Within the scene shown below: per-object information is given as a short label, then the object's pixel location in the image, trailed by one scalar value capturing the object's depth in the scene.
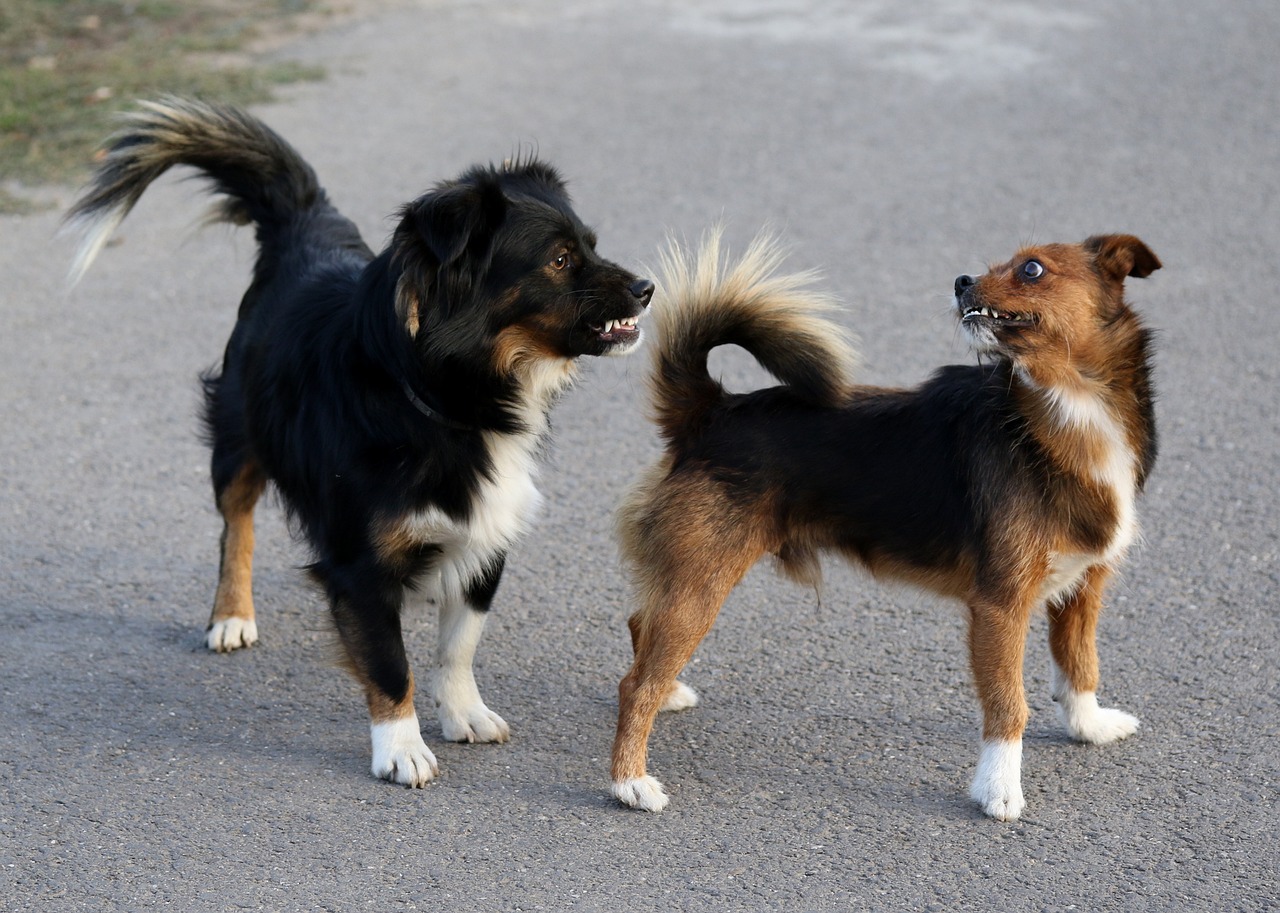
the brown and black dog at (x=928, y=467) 7.23
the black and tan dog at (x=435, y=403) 7.37
